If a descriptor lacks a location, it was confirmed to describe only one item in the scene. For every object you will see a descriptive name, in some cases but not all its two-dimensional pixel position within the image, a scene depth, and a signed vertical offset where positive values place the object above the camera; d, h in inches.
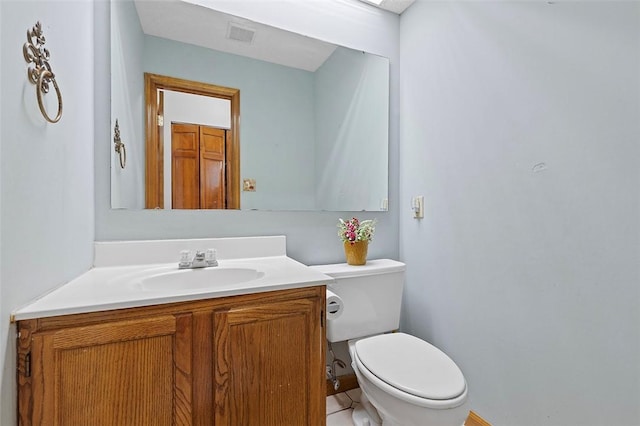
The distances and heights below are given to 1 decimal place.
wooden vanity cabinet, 26.9 -16.5
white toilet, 38.4 -24.0
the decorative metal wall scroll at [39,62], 27.8 +14.7
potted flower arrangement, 59.5 -6.1
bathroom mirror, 49.8 +21.4
